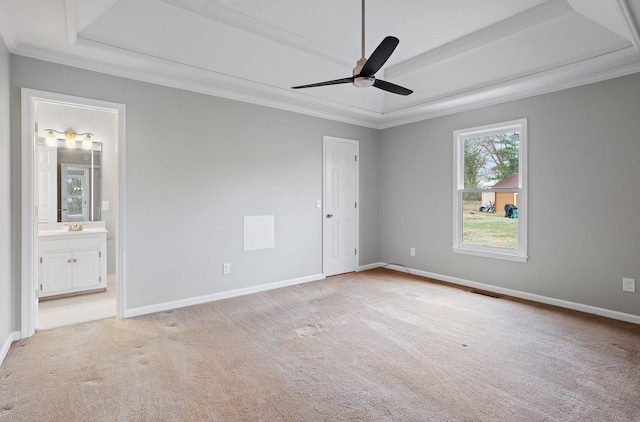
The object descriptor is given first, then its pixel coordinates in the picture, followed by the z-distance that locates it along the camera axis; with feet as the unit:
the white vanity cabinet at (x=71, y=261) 13.41
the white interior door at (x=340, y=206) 17.15
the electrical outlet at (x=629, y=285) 11.08
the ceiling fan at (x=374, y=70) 7.73
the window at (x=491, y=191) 13.83
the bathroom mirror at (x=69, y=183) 14.84
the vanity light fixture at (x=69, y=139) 14.79
